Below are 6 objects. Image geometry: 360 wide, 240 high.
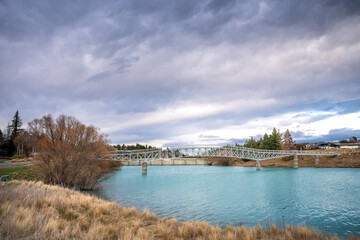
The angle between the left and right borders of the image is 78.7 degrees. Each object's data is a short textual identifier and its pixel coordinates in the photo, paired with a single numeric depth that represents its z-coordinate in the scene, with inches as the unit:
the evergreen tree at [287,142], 4131.4
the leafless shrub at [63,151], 1032.8
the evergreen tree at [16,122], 3451.8
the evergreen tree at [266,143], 4214.6
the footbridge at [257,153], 3284.9
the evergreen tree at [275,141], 4136.3
